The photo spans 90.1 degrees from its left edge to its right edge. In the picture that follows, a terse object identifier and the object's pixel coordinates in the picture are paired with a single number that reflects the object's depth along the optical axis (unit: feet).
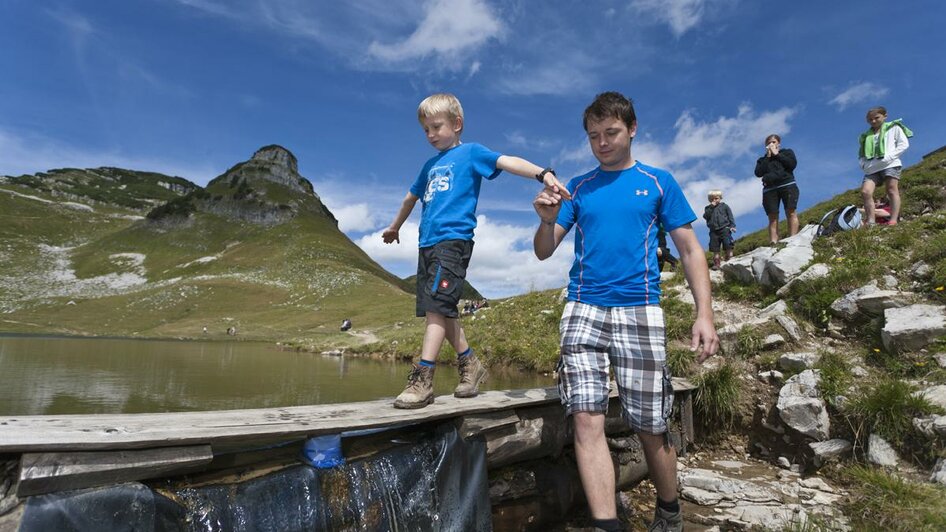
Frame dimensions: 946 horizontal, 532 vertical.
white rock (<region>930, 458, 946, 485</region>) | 12.45
